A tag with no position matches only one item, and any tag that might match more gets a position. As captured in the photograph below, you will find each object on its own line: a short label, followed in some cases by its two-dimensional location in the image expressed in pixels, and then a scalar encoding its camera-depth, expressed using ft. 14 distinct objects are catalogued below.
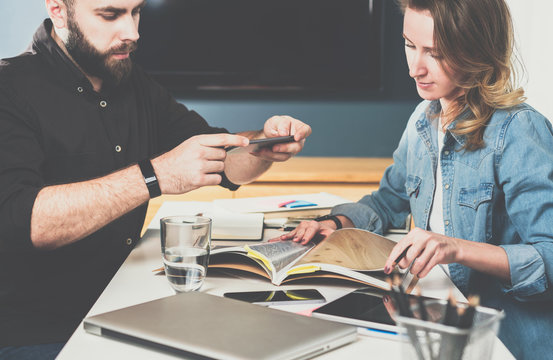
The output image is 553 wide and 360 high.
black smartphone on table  2.78
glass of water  2.86
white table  2.22
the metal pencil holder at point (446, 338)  1.59
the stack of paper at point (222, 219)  4.25
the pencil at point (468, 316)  1.52
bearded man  3.65
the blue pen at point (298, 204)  5.10
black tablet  2.45
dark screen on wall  9.55
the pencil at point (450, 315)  1.64
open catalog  3.06
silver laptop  2.06
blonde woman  3.48
